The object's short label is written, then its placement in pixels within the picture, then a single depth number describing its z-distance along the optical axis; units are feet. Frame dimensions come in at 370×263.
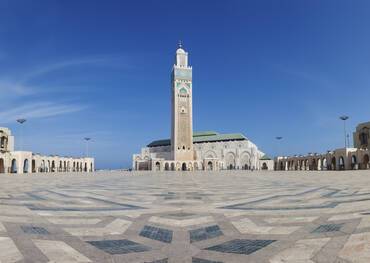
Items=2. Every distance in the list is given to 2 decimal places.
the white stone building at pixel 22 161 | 168.66
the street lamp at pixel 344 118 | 191.79
